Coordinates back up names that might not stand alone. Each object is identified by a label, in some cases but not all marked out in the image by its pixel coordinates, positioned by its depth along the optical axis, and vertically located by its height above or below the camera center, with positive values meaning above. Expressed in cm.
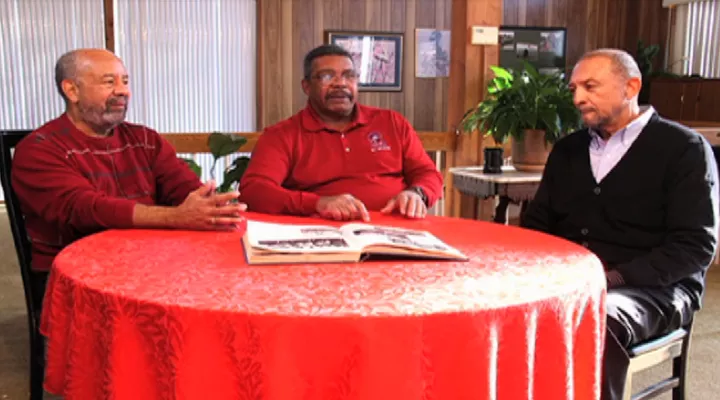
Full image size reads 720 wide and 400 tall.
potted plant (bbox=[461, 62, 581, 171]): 328 -15
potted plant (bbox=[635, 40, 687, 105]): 726 +20
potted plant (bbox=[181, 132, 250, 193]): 328 -34
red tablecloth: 106 -41
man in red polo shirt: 238 -25
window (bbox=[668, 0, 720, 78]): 696 +50
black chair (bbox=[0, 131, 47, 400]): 194 -58
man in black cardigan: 175 -34
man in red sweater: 179 -29
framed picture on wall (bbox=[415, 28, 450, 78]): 781 +35
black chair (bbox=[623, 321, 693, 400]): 165 -69
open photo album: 138 -35
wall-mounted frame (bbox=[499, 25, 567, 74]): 789 +44
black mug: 343 -39
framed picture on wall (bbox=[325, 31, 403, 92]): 751 +31
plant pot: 339 -34
